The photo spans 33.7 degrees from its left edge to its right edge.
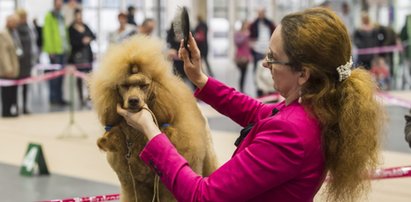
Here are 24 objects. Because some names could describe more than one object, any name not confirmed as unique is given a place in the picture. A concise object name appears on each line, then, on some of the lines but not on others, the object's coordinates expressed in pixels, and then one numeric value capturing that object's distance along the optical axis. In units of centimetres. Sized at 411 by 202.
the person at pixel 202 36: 1266
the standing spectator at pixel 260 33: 1187
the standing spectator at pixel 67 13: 1488
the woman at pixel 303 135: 165
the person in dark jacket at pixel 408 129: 314
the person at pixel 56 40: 1180
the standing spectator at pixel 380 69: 1417
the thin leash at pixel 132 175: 267
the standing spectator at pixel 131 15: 1269
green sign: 595
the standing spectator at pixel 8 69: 1023
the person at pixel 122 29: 1026
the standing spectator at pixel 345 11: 1528
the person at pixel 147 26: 956
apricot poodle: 262
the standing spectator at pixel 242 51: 1338
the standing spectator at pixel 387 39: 1445
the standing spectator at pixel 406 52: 1463
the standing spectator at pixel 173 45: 1043
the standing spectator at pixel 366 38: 1387
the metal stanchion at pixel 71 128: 833
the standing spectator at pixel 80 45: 1157
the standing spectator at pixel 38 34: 1336
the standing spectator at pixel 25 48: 1087
